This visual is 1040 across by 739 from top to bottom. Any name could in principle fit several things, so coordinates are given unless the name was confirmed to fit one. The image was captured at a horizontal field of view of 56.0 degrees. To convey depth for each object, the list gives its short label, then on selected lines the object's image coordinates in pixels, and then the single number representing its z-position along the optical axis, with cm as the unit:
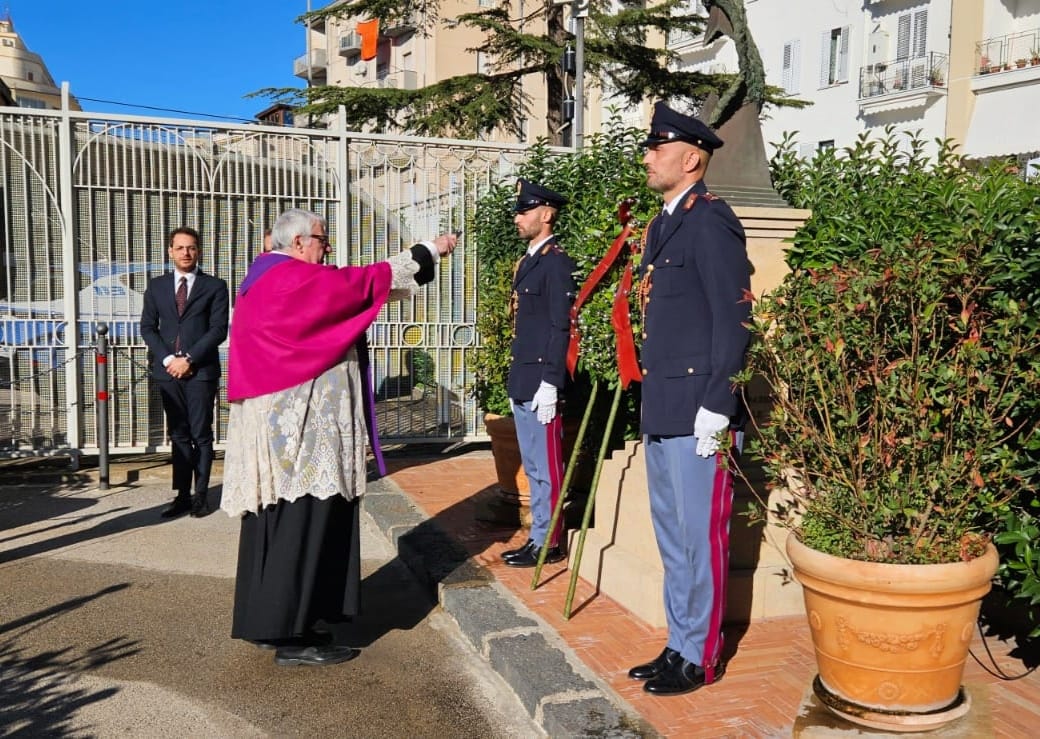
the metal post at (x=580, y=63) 1137
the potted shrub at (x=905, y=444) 313
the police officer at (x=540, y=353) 529
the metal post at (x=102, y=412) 774
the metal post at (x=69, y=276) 832
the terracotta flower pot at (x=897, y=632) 308
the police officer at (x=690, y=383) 357
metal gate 840
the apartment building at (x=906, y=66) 2419
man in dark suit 704
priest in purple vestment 409
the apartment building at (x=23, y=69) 7494
